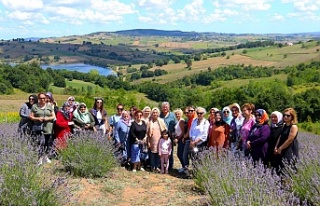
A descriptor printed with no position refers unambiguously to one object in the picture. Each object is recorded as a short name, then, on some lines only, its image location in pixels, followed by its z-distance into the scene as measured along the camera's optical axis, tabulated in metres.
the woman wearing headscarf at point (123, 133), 7.83
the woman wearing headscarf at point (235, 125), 6.96
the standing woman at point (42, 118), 7.16
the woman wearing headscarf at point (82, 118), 7.64
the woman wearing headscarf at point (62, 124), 7.55
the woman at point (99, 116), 7.90
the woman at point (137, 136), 7.55
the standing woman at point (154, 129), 7.53
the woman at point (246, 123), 6.60
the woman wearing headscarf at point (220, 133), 6.82
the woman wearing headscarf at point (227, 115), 7.34
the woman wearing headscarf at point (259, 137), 6.05
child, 7.62
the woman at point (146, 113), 7.78
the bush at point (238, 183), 3.62
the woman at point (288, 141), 5.58
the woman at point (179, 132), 7.61
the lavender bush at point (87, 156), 6.50
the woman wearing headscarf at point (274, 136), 5.91
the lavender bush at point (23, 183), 4.00
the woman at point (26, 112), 7.37
